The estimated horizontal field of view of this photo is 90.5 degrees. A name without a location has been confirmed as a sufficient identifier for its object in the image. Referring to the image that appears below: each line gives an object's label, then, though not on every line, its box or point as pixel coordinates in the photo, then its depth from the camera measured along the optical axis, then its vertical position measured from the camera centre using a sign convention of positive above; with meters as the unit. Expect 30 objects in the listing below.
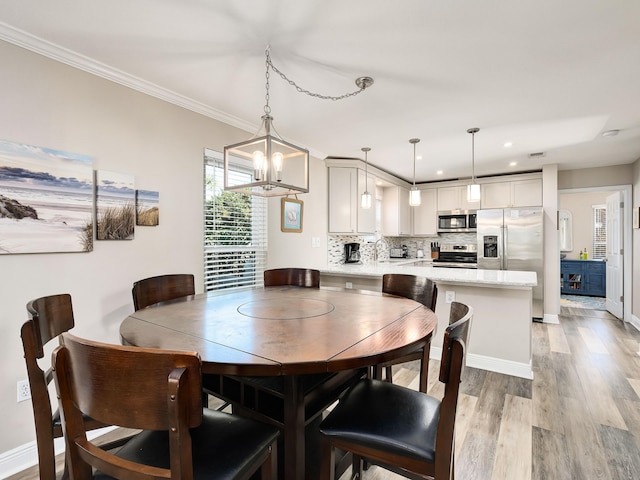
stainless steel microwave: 5.55 +0.29
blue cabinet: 6.70 -0.88
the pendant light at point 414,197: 3.29 +0.42
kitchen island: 2.82 -0.72
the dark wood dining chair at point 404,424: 0.97 -0.66
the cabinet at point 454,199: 5.67 +0.70
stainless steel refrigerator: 4.67 -0.08
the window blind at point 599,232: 7.21 +0.10
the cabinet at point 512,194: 5.02 +0.71
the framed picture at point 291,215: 3.57 +0.26
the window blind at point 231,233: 2.88 +0.05
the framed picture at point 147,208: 2.32 +0.23
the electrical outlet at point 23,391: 1.80 -0.87
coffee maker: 4.85 -0.24
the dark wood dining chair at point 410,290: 1.92 -0.37
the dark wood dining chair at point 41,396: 1.12 -0.56
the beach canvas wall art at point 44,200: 1.73 +0.23
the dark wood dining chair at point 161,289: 1.93 -0.33
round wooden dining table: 1.01 -0.39
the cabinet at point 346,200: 4.36 +0.53
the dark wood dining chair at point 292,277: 2.70 -0.34
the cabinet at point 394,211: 5.75 +0.48
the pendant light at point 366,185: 3.68 +0.78
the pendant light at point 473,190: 3.09 +0.46
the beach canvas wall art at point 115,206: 2.10 +0.23
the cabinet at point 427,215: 6.00 +0.43
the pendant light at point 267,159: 1.61 +0.43
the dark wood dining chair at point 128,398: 0.70 -0.37
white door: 4.76 -0.31
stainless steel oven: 5.52 -0.34
